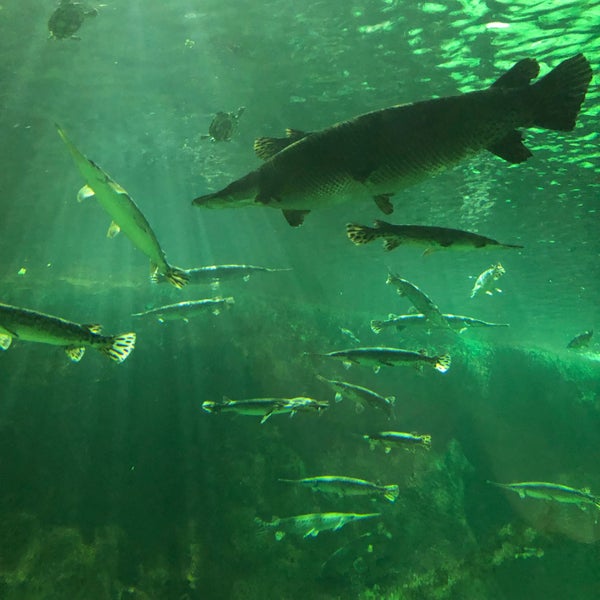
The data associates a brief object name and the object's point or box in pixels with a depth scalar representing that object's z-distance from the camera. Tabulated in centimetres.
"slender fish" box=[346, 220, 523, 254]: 259
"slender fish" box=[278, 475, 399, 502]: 905
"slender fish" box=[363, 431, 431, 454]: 905
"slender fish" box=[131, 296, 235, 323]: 1173
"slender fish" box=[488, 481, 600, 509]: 1092
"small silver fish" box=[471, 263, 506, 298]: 1053
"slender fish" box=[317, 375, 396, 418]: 929
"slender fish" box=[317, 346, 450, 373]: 805
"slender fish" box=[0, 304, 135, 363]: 406
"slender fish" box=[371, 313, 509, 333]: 1112
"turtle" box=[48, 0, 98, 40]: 987
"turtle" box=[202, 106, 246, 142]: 1062
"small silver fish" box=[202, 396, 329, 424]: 801
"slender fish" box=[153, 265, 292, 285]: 1184
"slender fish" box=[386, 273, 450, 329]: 862
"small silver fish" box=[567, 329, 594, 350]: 1433
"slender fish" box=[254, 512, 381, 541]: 912
